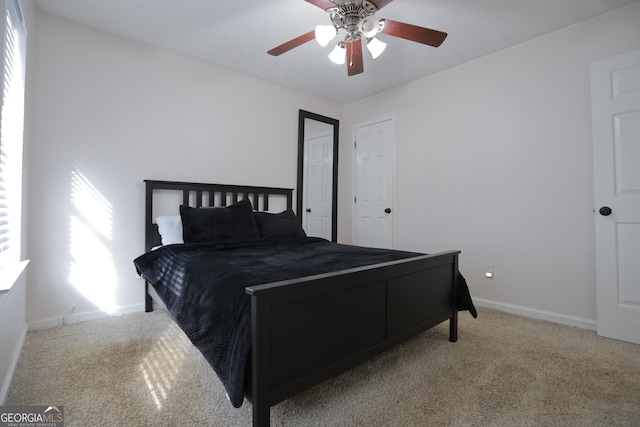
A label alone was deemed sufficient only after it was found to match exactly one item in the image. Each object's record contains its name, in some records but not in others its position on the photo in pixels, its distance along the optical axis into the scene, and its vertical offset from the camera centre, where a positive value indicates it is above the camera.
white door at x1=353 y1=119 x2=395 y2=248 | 3.84 +0.48
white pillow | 2.61 -0.08
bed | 1.17 -0.39
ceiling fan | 1.87 +1.26
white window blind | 1.52 +0.50
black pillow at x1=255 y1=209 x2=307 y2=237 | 3.01 -0.05
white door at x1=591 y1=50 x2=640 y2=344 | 2.16 +0.21
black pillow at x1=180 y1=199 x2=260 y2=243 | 2.57 -0.03
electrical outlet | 2.96 -0.49
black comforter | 1.23 -0.31
